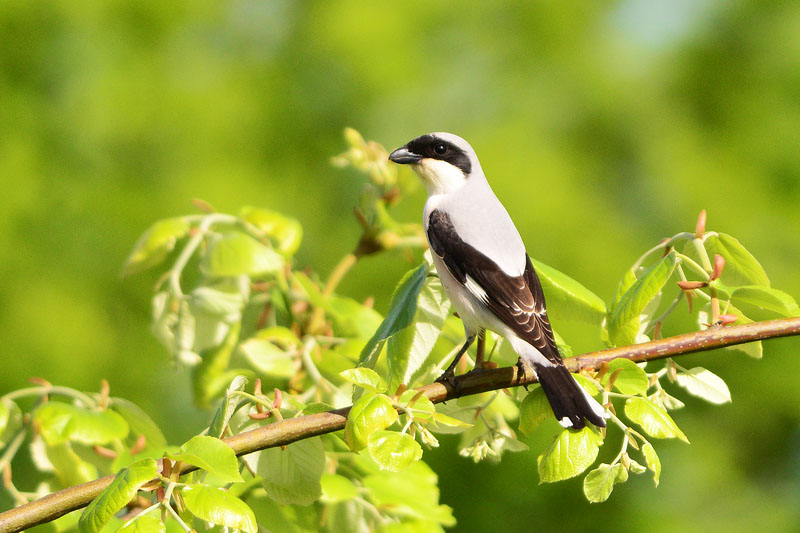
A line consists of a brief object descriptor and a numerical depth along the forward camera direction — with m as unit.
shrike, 5.77
